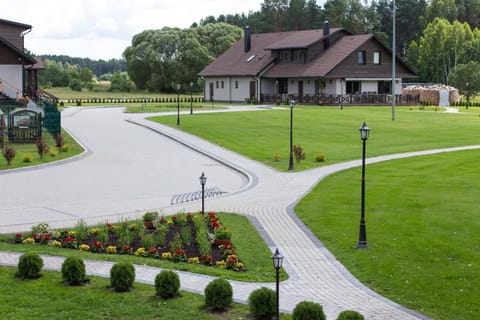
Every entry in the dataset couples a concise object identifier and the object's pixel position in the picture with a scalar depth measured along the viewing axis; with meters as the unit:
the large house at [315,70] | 69.00
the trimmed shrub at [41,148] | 31.64
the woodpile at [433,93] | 72.06
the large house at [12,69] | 52.06
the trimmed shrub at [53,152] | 32.47
